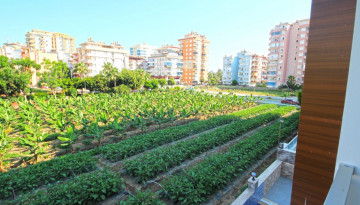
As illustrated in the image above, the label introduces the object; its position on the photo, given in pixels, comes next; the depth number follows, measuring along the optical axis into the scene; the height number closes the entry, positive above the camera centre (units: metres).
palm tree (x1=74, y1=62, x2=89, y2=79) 44.03 +2.47
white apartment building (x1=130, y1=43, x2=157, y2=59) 99.62 +16.38
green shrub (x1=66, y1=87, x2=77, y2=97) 33.38 -2.23
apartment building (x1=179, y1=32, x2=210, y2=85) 76.56 +10.41
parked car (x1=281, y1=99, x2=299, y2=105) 34.31 -3.13
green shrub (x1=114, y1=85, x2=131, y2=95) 35.44 -1.89
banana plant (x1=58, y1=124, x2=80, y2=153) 11.24 -3.31
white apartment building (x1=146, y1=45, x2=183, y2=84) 72.38 +6.16
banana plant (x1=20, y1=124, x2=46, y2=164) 9.95 -3.57
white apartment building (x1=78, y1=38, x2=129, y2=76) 55.45 +7.54
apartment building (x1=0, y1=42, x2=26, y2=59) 67.69 +9.63
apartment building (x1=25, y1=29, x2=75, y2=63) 81.12 +16.40
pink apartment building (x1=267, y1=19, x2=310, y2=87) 52.47 +9.61
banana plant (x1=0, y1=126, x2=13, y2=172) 9.31 -3.46
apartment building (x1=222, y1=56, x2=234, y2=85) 84.44 +5.81
